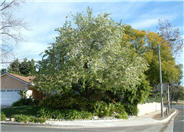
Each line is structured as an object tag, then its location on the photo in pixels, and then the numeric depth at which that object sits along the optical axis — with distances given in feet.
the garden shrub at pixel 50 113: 50.55
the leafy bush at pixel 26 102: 75.41
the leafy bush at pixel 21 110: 52.99
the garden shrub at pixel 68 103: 54.24
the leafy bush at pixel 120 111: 56.40
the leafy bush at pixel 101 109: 54.60
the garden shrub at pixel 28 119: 44.52
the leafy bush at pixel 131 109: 64.28
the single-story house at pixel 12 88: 86.12
